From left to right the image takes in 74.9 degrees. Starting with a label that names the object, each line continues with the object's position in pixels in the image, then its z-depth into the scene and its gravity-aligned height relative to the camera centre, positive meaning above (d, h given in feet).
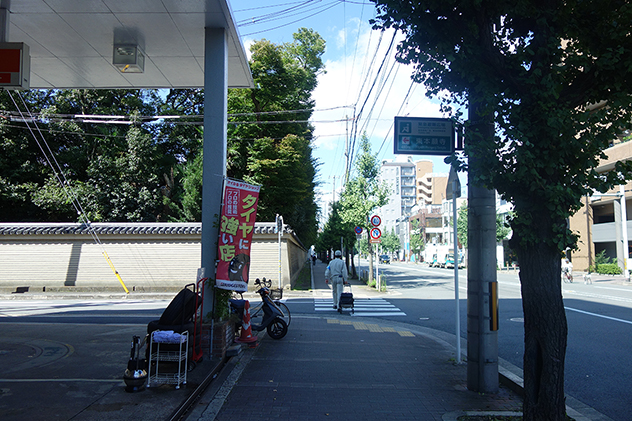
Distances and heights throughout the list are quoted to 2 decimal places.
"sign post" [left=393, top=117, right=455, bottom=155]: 19.74 +5.13
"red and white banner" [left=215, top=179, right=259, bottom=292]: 22.12 +0.43
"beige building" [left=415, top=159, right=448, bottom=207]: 329.54 +48.60
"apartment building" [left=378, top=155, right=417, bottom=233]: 356.59 +49.95
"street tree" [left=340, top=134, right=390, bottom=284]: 77.30 +9.28
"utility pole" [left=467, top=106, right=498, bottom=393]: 17.65 -2.12
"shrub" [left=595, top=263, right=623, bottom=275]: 112.27 -6.99
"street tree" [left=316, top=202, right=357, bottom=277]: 87.07 +2.00
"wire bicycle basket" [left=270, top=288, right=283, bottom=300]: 33.91 -4.33
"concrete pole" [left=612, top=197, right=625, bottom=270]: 113.09 +3.14
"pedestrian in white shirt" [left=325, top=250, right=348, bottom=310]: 41.11 -2.94
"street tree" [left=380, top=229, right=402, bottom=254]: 296.92 +0.44
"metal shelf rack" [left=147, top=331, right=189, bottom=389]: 17.20 -4.82
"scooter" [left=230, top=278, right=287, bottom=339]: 27.68 -5.26
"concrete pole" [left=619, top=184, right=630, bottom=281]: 87.86 +2.37
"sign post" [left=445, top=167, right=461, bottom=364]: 21.70 +2.40
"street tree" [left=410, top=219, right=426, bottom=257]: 275.18 +2.48
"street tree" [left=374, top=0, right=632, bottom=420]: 12.38 +3.83
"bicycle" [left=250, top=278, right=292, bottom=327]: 30.37 -6.21
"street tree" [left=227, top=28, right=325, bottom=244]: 74.54 +21.11
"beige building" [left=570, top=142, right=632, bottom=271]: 110.73 +5.61
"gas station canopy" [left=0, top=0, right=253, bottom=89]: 23.34 +13.29
